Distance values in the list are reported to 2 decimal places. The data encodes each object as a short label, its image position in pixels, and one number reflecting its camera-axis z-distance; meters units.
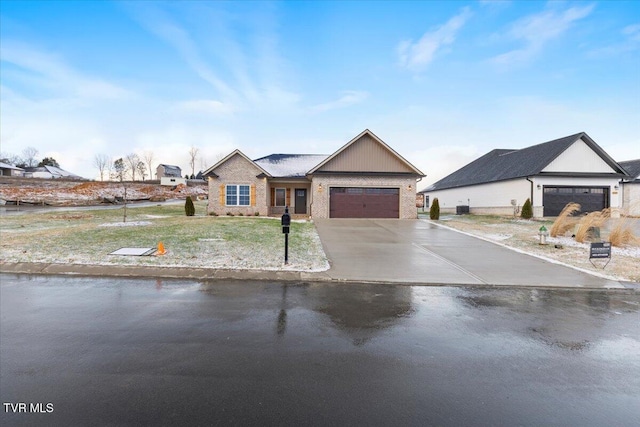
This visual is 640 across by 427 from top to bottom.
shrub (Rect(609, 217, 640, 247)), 12.58
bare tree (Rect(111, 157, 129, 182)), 93.31
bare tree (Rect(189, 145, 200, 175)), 93.81
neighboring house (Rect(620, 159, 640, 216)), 29.52
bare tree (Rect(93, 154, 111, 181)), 93.81
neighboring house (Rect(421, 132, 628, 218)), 25.44
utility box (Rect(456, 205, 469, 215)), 33.70
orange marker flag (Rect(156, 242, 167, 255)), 9.39
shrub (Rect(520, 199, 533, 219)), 23.77
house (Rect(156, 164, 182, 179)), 77.01
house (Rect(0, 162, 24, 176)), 67.94
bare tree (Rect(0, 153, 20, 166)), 94.89
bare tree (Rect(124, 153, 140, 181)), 94.31
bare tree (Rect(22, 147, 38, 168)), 100.75
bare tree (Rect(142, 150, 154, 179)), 94.88
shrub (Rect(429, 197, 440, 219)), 23.23
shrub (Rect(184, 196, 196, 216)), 22.30
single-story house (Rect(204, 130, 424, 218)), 23.72
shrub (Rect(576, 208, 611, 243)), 13.22
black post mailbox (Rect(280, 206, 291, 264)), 8.46
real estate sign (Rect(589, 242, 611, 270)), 8.89
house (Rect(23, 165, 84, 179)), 76.01
